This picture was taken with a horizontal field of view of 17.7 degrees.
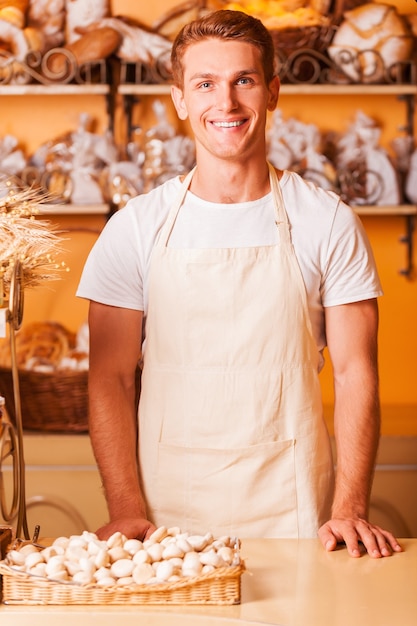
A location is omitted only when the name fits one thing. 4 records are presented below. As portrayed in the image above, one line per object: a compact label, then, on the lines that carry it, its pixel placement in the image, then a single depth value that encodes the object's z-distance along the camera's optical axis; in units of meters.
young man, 2.14
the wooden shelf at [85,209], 3.40
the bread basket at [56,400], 3.13
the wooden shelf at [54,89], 3.41
